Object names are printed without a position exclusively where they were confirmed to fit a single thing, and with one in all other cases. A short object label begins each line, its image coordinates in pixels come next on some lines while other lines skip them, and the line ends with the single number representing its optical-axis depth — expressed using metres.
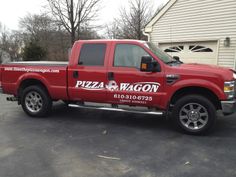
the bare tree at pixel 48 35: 25.35
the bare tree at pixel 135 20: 26.34
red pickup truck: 4.88
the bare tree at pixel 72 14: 22.33
